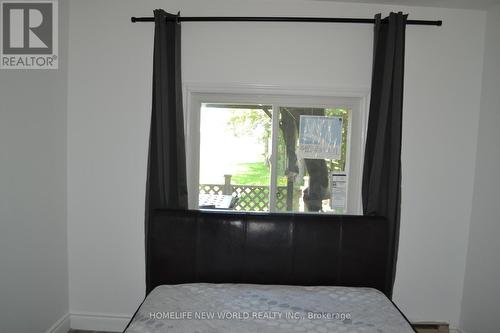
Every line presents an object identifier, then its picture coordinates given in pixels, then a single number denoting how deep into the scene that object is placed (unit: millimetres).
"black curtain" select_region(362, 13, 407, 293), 2229
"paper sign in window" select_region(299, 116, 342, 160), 2510
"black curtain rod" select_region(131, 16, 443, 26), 2227
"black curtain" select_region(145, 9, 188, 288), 2260
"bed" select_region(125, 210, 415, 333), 2154
